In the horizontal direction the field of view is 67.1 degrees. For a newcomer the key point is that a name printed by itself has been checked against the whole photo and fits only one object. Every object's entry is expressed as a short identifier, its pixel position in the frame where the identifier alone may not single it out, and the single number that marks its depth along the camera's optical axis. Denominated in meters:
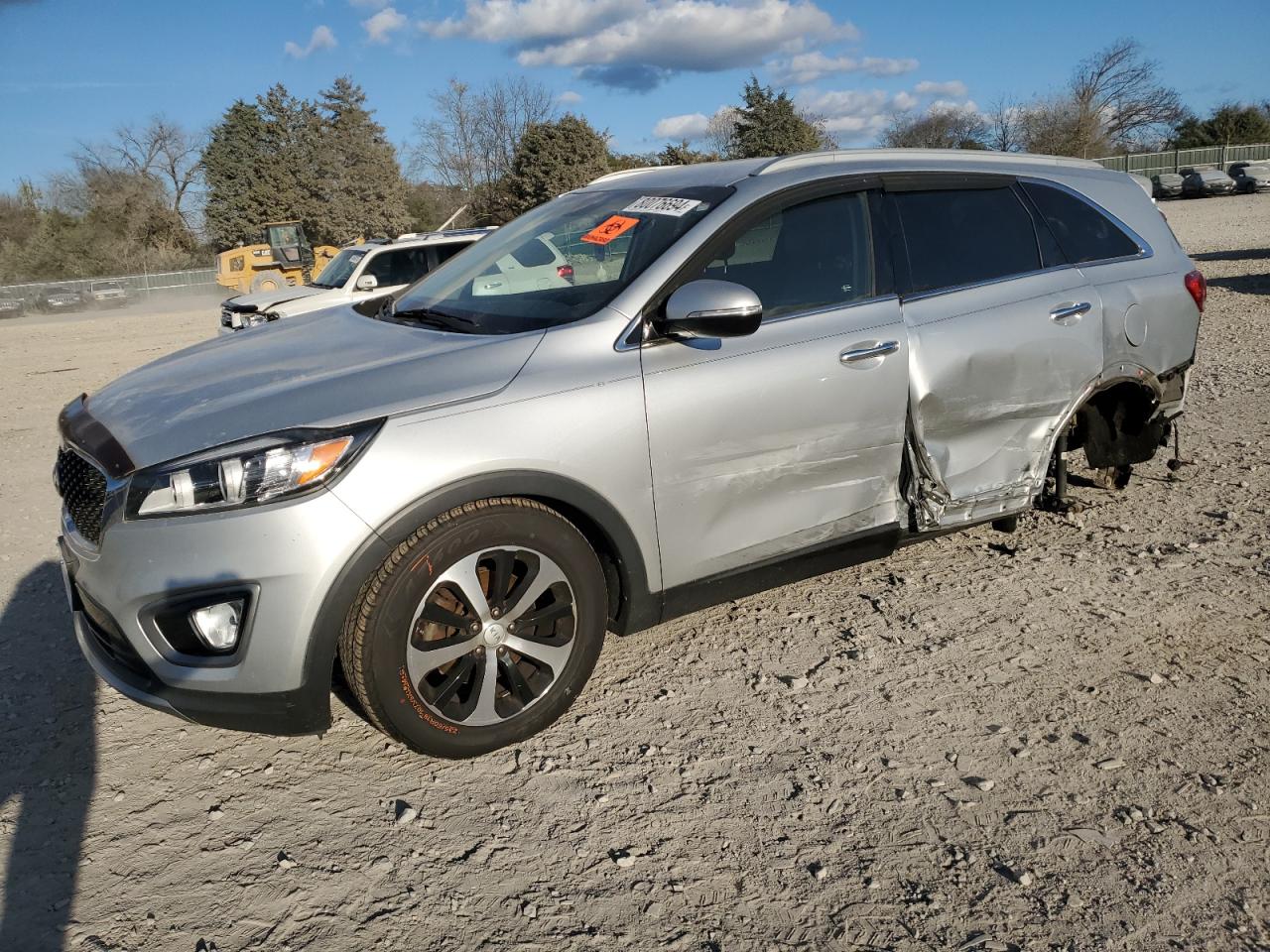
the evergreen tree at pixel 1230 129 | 63.25
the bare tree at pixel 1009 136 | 60.34
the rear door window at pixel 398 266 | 14.23
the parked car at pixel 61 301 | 38.28
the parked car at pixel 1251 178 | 44.78
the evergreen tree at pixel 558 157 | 36.88
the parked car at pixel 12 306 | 37.16
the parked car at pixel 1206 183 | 45.31
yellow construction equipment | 30.70
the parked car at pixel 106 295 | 39.53
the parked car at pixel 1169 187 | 46.38
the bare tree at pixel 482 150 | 47.69
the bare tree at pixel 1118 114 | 58.47
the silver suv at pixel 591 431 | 2.72
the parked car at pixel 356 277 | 13.48
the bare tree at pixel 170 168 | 58.72
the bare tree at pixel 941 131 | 63.59
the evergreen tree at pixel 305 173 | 50.97
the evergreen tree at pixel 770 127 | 44.00
